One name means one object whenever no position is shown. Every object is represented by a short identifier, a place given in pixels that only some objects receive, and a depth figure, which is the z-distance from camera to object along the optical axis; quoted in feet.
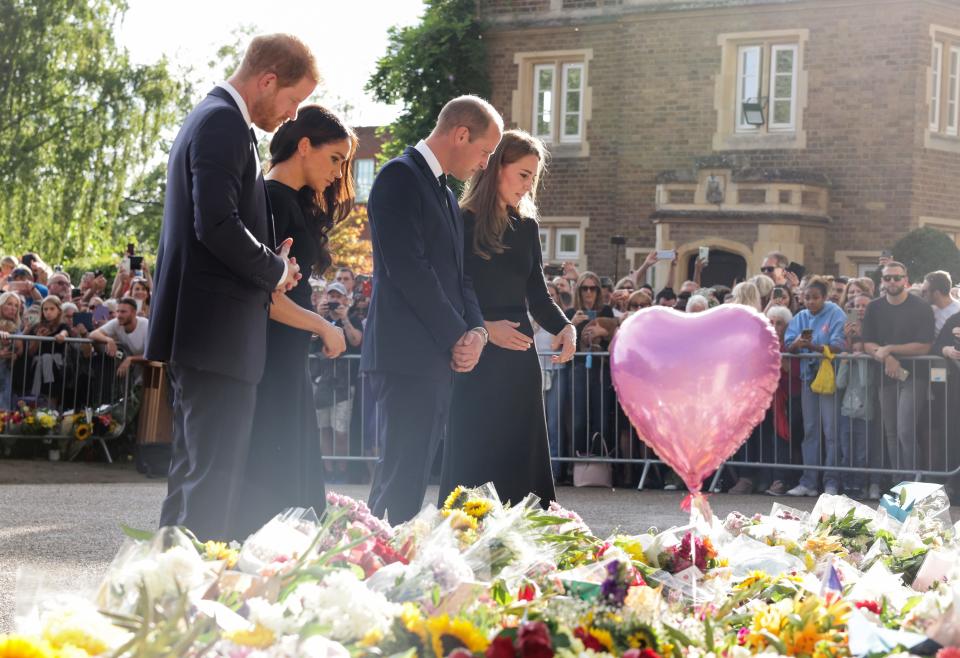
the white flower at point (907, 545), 14.75
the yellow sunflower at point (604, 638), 8.64
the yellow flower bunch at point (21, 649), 7.39
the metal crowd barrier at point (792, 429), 37.50
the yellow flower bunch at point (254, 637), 8.20
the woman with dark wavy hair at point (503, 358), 19.21
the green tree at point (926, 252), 72.69
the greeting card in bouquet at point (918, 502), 16.87
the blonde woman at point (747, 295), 39.40
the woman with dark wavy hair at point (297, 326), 15.94
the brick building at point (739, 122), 84.33
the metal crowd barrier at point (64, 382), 45.98
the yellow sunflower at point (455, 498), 14.64
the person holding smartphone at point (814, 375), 38.32
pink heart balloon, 13.64
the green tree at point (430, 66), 93.56
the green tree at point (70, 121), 107.76
